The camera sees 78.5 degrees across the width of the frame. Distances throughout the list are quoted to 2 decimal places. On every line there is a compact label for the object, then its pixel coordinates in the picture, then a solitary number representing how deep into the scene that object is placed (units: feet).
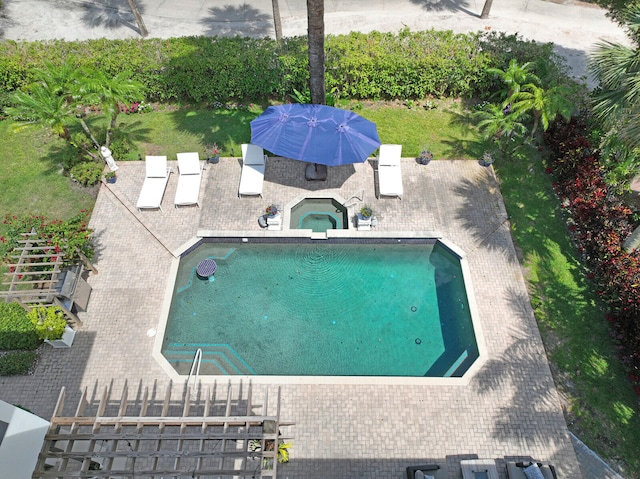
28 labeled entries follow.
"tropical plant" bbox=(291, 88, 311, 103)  61.41
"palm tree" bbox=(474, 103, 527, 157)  54.29
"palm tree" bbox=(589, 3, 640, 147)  35.68
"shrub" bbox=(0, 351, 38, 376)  41.19
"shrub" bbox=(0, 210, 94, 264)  41.86
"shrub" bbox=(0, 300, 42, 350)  42.68
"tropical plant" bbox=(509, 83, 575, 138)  51.85
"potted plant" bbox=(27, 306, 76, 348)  40.68
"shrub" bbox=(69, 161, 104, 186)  55.77
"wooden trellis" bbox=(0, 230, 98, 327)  39.78
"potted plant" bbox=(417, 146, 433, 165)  57.21
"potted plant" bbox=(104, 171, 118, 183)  56.04
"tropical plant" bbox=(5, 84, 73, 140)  48.34
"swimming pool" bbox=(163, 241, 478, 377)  43.37
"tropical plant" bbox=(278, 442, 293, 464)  35.69
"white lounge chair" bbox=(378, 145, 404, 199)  54.54
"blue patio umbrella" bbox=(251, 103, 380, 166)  48.49
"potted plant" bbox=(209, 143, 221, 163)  57.96
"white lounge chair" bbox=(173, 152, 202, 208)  54.03
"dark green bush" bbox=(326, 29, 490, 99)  62.13
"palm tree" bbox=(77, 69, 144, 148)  50.96
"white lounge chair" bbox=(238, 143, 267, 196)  54.13
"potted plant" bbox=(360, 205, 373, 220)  50.11
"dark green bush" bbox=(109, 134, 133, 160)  58.70
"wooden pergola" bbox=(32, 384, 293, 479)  26.84
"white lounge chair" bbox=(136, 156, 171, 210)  53.01
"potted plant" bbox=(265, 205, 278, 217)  50.24
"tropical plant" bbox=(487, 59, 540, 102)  56.24
